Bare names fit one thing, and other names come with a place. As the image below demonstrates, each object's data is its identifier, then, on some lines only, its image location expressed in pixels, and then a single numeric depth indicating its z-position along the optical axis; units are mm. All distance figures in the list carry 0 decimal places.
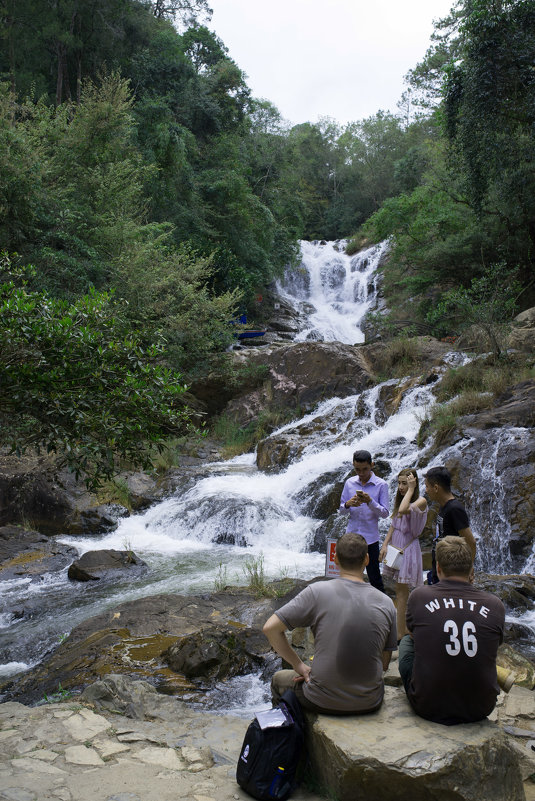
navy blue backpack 2953
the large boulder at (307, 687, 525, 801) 2609
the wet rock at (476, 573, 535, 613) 6664
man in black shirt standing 4445
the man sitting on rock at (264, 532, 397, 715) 3031
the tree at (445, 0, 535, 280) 13344
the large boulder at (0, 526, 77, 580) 9016
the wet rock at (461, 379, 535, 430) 9703
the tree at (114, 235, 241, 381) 17969
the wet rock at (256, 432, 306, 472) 13766
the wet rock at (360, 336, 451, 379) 14906
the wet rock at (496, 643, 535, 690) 4352
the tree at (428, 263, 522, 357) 12664
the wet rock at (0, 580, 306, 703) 5184
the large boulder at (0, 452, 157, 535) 11469
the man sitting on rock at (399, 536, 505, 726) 2883
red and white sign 4621
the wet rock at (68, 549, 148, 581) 8688
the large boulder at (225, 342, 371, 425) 16609
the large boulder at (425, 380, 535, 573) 8359
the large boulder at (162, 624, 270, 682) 5137
